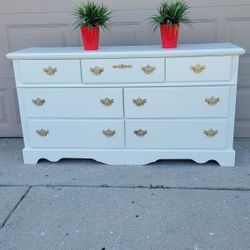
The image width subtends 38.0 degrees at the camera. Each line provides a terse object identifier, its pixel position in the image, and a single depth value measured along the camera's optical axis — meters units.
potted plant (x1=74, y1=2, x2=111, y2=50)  3.10
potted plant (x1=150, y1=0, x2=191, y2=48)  3.05
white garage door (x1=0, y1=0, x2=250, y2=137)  3.55
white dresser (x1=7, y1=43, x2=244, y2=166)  3.03
